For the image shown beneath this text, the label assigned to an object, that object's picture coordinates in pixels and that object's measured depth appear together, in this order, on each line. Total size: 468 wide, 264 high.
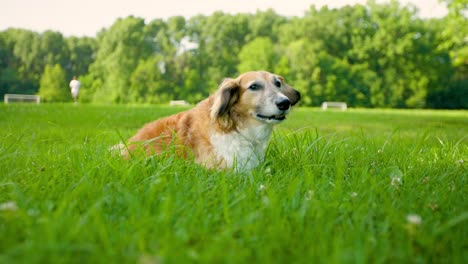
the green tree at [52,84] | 49.12
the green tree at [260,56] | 47.19
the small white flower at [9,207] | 1.66
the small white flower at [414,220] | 1.72
